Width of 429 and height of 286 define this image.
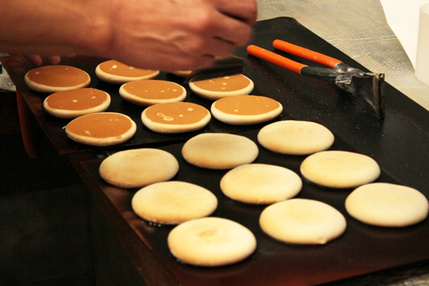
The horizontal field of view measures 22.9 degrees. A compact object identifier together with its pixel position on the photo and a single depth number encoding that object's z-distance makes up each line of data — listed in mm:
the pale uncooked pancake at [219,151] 1274
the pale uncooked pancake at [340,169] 1234
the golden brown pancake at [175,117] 1354
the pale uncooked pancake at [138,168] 1231
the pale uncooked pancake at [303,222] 1142
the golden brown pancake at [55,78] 1455
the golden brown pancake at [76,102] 1386
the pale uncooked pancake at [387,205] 1164
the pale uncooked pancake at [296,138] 1303
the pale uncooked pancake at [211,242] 1112
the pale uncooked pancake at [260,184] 1209
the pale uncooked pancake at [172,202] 1170
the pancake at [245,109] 1380
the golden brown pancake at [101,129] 1321
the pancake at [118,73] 1496
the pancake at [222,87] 1457
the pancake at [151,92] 1433
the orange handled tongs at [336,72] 1377
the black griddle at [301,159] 1111
